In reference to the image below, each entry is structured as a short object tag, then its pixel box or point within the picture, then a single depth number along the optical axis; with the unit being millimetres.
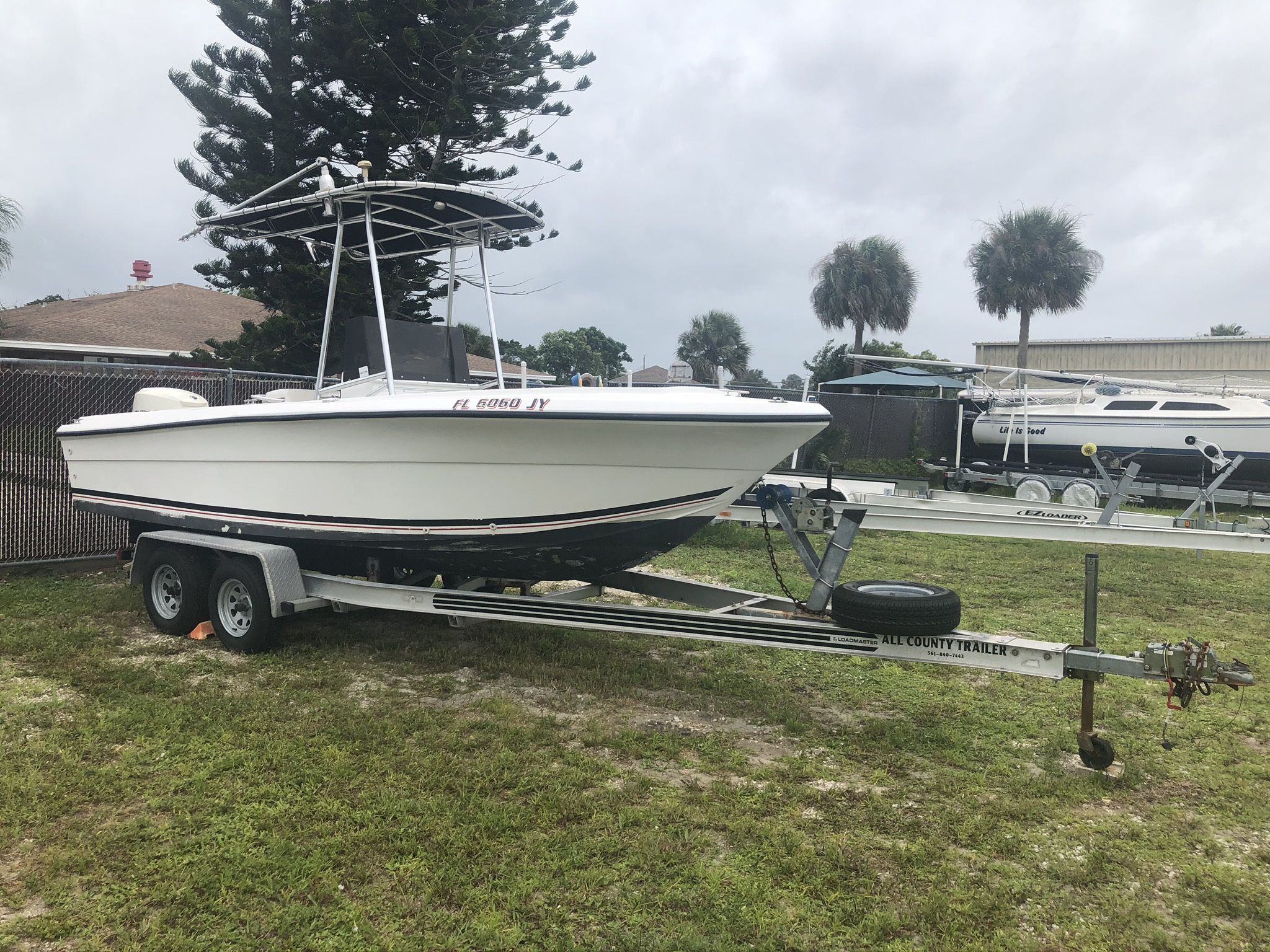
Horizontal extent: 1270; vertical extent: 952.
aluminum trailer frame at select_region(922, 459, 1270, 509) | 10242
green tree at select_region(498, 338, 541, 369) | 38938
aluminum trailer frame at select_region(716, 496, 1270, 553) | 5816
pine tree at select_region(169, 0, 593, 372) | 15547
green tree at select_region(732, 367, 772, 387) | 38688
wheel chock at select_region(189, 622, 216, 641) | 5590
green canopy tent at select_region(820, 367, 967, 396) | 19422
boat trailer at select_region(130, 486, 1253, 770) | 3658
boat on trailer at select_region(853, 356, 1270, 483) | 14578
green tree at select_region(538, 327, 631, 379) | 48625
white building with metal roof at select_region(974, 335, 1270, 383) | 28750
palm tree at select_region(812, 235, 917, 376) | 31094
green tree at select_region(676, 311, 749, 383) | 44875
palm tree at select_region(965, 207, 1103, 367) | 28531
